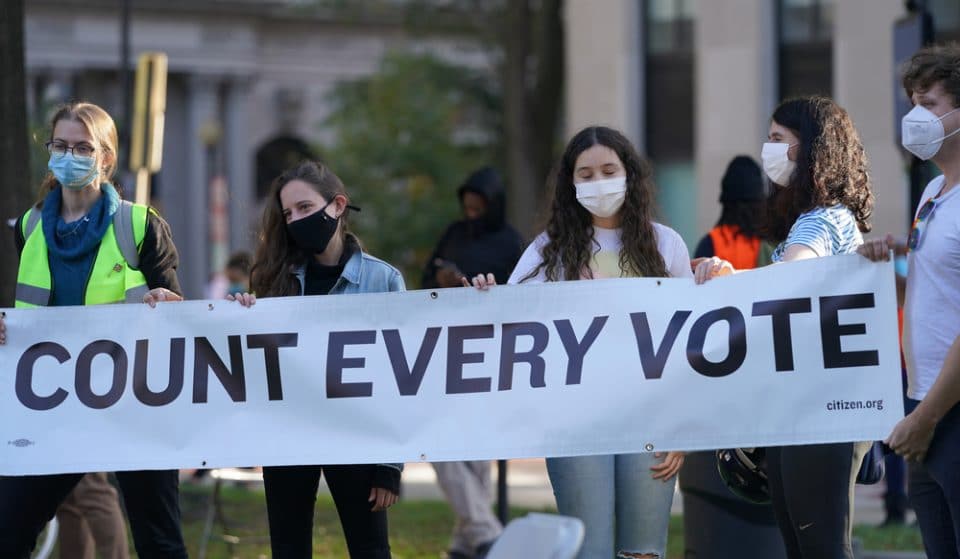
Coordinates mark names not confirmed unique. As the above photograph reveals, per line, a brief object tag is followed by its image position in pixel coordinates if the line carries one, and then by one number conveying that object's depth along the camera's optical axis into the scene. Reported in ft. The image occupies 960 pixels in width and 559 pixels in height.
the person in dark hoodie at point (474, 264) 58.29
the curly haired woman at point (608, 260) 34.50
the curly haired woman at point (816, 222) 32.63
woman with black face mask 35.40
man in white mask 29.78
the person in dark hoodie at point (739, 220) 50.44
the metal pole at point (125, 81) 125.35
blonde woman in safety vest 36.68
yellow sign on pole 79.71
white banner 34.78
